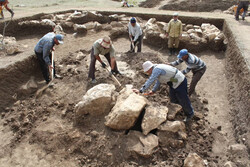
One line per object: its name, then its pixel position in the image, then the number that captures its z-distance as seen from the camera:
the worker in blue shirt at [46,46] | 5.60
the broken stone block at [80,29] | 10.27
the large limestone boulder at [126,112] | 4.07
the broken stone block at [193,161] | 3.68
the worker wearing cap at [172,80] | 4.12
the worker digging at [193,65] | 4.98
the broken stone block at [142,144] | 3.90
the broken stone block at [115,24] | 10.66
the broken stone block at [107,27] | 10.62
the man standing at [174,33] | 7.73
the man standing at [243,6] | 9.17
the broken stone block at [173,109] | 4.38
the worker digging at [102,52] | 5.37
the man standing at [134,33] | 7.25
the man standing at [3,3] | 9.73
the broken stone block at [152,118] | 4.09
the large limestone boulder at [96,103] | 4.50
